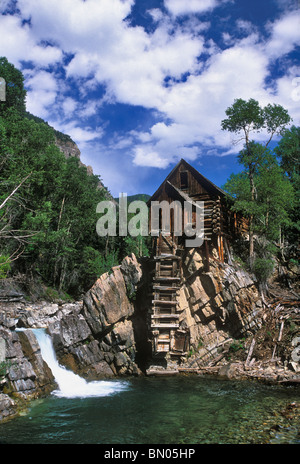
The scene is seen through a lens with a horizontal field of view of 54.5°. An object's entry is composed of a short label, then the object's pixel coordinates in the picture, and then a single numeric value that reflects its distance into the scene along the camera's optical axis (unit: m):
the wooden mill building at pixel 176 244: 20.16
